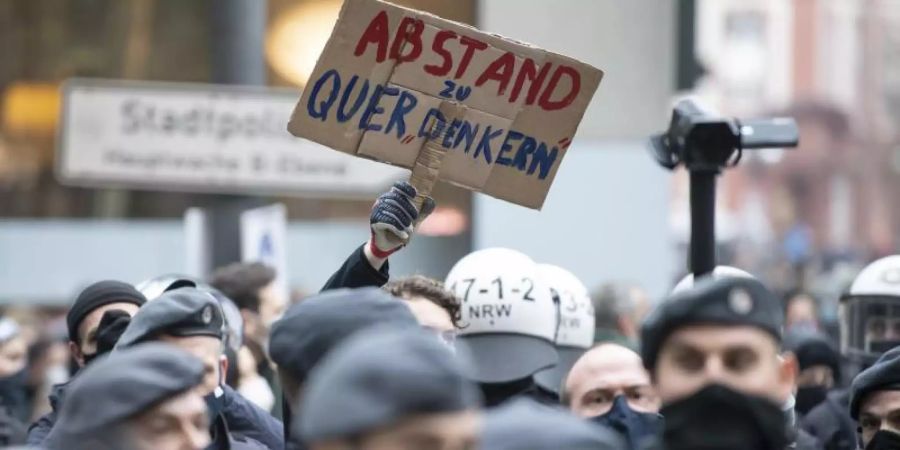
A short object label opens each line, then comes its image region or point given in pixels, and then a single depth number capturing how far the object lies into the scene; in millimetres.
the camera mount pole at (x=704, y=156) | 8227
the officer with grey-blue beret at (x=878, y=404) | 7857
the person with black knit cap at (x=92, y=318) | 8696
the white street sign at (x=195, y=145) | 12431
